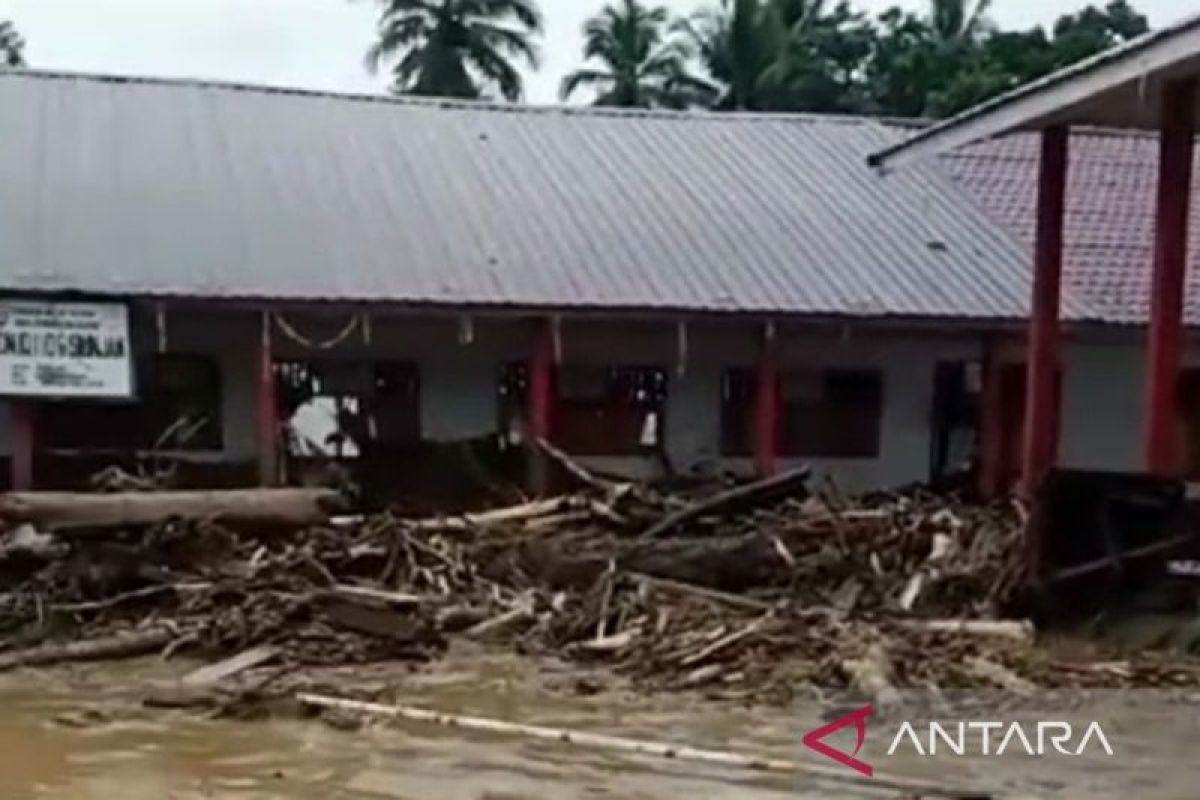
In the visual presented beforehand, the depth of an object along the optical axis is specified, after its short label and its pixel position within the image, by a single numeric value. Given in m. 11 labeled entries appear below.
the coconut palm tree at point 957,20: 47.44
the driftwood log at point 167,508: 14.31
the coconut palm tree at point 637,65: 46.00
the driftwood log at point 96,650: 13.18
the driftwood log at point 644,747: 9.53
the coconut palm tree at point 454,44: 43.56
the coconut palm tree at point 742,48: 44.53
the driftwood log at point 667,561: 15.06
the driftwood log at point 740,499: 16.11
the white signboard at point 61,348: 21.25
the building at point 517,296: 22.33
